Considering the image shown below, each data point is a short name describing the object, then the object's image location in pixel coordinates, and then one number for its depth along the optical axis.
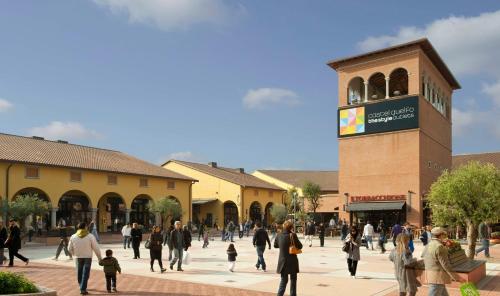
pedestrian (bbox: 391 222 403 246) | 23.95
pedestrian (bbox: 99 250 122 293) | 11.62
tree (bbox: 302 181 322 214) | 48.94
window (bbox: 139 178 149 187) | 43.50
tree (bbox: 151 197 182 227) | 41.75
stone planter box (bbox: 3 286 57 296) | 8.43
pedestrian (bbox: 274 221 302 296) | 10.05
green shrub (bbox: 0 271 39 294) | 8.50
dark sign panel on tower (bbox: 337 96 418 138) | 39.72
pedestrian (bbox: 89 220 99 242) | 23.92
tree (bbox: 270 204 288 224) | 54.31
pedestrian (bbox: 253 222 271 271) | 15.98
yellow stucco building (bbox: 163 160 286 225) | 54.12
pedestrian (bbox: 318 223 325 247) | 28.75
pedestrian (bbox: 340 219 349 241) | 31.45
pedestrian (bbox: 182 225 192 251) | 17.02
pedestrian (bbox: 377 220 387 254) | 23.69
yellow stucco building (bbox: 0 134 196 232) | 34.84
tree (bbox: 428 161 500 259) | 18.78
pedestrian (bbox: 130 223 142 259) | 19.32
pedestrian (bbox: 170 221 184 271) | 16.05
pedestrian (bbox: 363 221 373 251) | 25.81
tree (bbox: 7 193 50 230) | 30.12
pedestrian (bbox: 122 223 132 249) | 25.67
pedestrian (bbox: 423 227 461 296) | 7.94
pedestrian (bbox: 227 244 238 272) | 15.78
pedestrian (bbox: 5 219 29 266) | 16.66
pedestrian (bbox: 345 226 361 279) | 14.44
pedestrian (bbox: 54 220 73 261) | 19.28
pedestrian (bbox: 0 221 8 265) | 16.78
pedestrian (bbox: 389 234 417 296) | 9.84
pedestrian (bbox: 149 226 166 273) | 15.63
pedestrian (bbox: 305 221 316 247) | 28.35
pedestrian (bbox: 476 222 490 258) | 20.89
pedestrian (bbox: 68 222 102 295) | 11.18
